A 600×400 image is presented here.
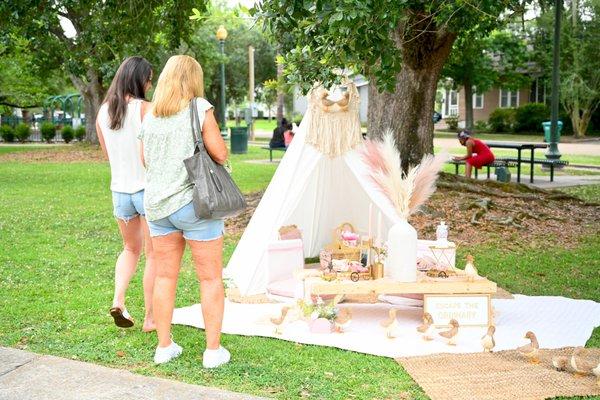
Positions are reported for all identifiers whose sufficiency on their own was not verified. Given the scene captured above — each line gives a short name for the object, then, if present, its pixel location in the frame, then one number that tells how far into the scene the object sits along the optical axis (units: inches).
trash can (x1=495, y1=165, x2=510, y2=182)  608.3
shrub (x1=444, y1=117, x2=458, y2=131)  1766.7
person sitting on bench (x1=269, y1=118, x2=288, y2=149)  813.9
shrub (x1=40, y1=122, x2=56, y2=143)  1375.2
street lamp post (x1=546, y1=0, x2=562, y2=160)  754.8
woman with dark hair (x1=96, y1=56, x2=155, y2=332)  199.2
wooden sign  221.6
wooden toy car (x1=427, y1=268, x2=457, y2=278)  230.5
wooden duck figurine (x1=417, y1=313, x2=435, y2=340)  212.2
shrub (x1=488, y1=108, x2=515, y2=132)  1636.3
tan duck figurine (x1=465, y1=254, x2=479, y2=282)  227.9
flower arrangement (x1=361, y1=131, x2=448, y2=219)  224.5
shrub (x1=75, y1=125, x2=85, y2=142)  1311.5
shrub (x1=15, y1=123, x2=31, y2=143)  1424.7
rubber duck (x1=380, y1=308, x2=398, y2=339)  212.4
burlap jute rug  170.1
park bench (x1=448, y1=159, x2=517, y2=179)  602.9
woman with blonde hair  179.5
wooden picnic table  590.6
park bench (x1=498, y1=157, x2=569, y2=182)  626.5
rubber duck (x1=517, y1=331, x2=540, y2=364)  190.1
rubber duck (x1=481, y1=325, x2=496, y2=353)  198.8
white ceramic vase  220.7
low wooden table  221.3
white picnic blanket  207.4
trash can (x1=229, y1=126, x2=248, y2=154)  995.9
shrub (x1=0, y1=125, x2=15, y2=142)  1428.4
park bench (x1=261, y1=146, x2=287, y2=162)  795.5
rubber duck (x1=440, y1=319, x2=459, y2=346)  206.4
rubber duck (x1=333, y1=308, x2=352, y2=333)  217.6
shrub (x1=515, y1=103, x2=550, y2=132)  1572.3
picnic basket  260.4
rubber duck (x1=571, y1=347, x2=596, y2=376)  178.5
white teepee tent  267.1
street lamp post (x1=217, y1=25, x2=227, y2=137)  1080.8
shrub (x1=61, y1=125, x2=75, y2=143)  1315.2
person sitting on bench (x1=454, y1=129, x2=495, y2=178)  594.9
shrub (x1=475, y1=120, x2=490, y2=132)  1694.1
